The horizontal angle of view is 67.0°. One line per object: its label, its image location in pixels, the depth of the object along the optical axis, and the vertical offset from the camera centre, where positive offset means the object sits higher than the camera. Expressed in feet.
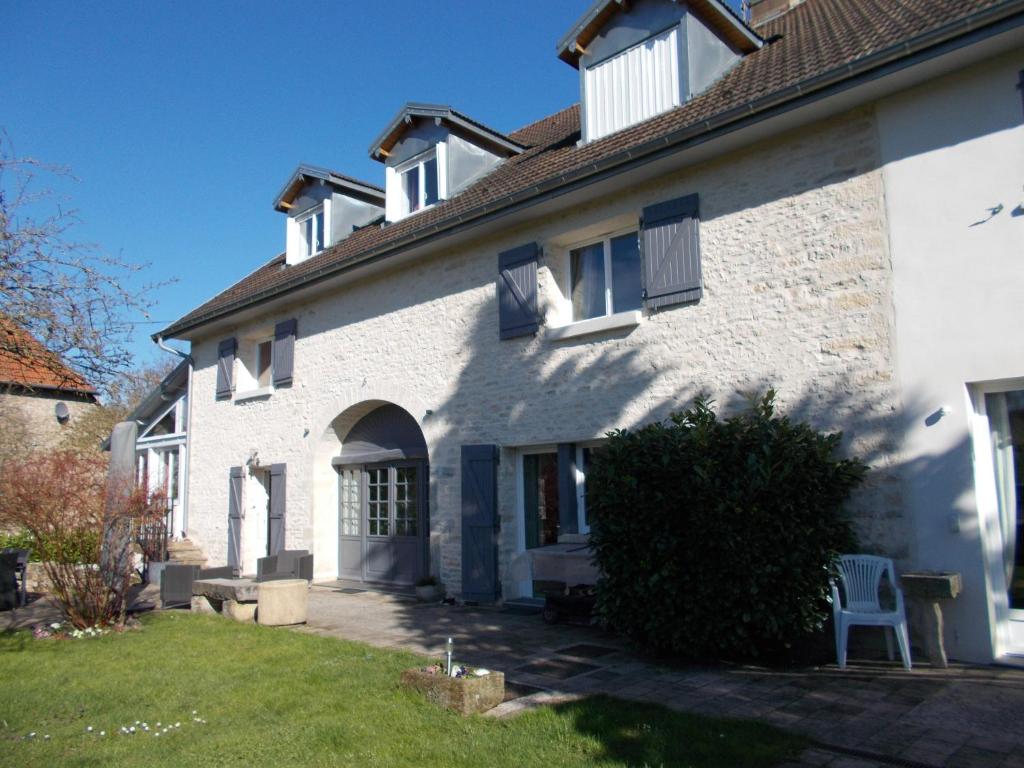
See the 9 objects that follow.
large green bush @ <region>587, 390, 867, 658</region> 19.27 -1.39
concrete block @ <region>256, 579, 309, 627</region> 27.73 -4.02
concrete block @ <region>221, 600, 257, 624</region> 29.22 -4.47
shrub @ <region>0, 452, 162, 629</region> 26.13 -0.88
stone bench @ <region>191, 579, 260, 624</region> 29.27 -4.02
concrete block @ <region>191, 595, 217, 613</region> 31.30 -4.49
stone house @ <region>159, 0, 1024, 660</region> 19.57 +6.47
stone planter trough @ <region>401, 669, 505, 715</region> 16.12 -4.33
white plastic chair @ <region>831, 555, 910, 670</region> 18.69 -3.21
